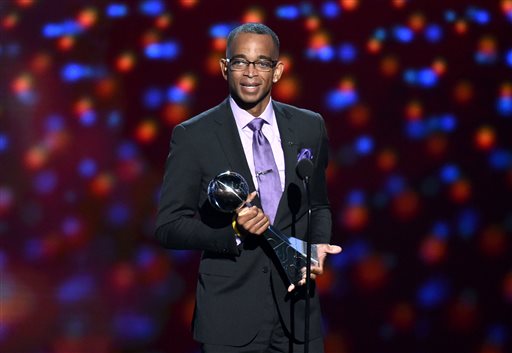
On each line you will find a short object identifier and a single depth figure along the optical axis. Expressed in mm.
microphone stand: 13938
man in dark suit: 14145
